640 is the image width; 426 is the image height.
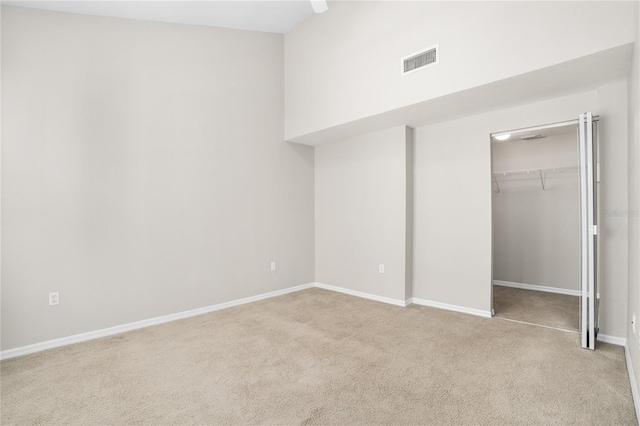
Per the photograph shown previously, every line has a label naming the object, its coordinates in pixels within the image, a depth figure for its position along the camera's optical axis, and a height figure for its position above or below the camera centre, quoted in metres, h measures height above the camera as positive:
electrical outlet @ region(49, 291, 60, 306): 2.86 -0.76
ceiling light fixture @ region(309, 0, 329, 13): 2.11 +1.42
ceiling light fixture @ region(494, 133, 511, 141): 3.41 +0.87
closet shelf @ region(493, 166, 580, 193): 4.30 +0.61
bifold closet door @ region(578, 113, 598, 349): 2.56 -0.11
